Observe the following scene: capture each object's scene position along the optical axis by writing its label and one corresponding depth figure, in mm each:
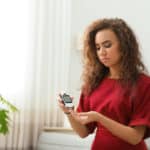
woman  2857
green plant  3461
